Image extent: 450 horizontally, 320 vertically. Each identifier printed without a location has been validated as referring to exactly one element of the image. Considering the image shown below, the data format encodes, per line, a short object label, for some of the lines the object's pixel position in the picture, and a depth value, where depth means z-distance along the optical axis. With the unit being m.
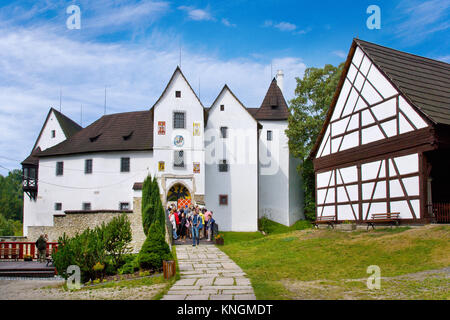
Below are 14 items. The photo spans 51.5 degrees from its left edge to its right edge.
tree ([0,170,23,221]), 77.00
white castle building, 32.66
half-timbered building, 18.50
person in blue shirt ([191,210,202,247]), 20.40
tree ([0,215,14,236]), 56.38
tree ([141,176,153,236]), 26.47
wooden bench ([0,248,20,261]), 25.40
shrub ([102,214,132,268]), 15.02
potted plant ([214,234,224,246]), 21.27
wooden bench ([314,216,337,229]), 23.55
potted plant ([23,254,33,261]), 24.72
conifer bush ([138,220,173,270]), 13.66
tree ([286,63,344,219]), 36.34
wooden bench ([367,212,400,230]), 19.41
